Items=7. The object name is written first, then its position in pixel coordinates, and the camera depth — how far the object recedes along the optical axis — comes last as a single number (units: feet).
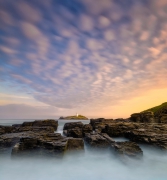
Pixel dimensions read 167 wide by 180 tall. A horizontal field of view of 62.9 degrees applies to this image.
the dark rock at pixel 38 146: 34.78
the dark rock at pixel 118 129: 60.52
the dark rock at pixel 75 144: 40.35
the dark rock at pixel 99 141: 41.88
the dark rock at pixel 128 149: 36.19
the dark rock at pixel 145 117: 99.09
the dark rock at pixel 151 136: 41.82
